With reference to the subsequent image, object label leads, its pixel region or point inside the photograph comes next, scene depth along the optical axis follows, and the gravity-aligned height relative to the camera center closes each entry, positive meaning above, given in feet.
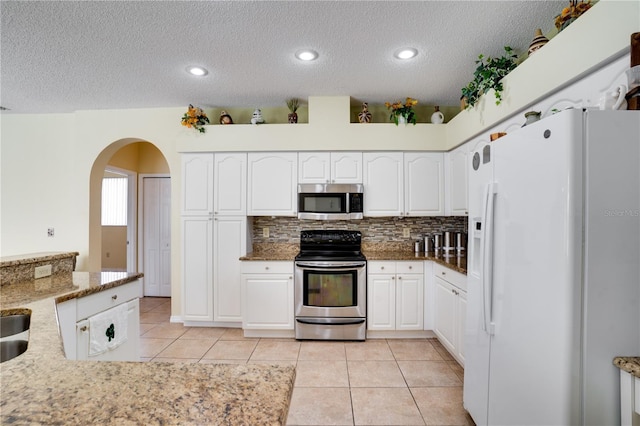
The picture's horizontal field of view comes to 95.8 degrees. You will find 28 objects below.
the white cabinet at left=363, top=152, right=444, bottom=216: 10.96 +1.23
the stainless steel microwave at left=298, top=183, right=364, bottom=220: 10.78 +0.41
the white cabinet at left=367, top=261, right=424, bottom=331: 10.23 -2.94
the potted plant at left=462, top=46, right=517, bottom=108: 7.28 +3.62
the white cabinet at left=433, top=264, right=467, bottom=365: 7.96 -2.89
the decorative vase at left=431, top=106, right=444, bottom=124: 10.93 +3.58
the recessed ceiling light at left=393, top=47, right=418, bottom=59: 7.54 +4.25
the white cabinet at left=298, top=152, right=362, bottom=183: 10.96 +1.71
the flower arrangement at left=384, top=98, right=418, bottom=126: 10.64 +3.74
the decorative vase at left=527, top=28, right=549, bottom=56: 6.15 +3.67
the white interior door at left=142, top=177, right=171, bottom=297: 15.51 -1.38
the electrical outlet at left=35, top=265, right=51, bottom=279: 6.12 -1.30
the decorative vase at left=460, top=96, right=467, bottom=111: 9.10 +3.50
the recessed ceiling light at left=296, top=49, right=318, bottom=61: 7.67 +4.26
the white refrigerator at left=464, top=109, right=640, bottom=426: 3.68 -0.66
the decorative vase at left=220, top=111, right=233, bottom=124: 11.30 +3.66
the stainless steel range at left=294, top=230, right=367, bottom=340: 10.03 -3.00
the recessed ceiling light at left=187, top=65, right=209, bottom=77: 8.63 +4.27
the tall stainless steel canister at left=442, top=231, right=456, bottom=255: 11.08 -1.17
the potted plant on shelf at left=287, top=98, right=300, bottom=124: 11.00 +3.98
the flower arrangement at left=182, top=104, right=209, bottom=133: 10.83 +3.50
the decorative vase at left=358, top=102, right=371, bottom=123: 10.96 +3.69
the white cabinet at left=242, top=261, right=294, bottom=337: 10.36 -3.05
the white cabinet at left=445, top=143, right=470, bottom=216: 9.47 +1.15
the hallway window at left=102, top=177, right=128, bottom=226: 18.79 +0.60
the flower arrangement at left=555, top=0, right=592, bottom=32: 5.23 +3.74
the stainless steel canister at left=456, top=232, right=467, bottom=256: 10.94 -1.19
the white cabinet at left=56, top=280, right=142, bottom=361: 5.02 -2.12
